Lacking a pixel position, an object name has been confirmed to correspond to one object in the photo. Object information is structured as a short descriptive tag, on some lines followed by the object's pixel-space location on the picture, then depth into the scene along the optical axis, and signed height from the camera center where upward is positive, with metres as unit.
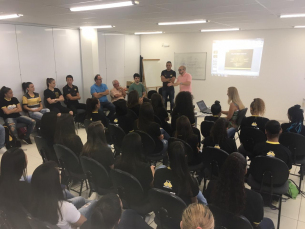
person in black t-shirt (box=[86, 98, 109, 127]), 4.50 -0.91
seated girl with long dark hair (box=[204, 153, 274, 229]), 1.70 -0.97
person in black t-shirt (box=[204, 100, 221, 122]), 4.38 -0.88
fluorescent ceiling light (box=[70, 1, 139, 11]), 3.21 +0.89
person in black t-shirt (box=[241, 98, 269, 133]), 3.94 -0.87
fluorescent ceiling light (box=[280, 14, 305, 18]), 4.27 +0.99
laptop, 4.95 -0.92
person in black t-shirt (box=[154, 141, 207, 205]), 2.06 -1.03
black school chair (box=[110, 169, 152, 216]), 2.14 -1.23
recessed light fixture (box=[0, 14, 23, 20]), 4.37 +0.92
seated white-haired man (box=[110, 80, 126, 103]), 6.86 -0.85
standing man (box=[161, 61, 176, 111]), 7.12 -0.48
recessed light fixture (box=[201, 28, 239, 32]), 7.34 +1.17
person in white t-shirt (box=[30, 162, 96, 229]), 1.74 -1.03
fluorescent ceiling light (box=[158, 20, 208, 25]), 5.13 +1.02
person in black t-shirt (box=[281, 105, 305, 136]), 3.43 -0.79
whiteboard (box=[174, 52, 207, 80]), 8.12 +0.14
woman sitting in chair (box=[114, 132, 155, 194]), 2.32 -1.00
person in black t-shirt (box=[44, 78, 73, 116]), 5.93 -0.93
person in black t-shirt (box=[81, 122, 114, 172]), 2.67 -0.99
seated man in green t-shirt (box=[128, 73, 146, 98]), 6.73 -0.65
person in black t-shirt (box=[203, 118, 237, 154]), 2.85 -0.89
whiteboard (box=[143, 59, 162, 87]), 8.84 -0.22
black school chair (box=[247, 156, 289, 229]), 2.43 -1.19
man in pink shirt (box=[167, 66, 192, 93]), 6.49 -0.41
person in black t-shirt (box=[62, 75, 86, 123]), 6.33 -0.88
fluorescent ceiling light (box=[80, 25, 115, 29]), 6.38 +1.08
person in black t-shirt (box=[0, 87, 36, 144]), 5.00 -1.14
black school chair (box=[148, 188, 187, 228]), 1.75 -1.13
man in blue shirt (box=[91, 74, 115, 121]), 6.55 -0.82
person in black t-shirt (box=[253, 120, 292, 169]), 2.64 -0.93
